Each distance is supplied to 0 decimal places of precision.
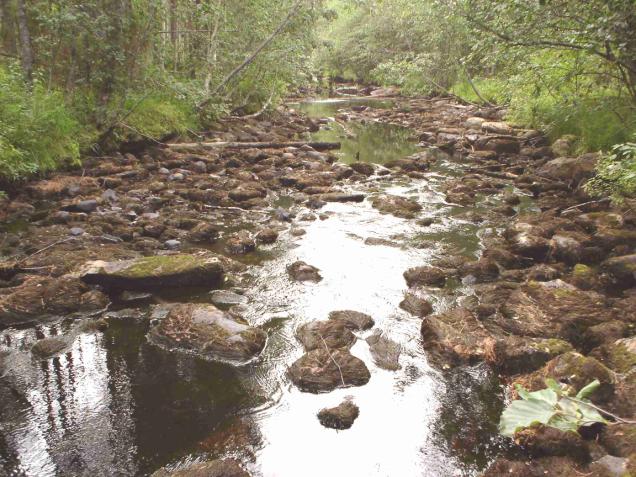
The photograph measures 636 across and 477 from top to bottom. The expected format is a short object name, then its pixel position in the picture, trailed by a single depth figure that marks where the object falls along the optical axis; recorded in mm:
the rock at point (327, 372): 4090
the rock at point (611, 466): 2705
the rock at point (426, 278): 6141
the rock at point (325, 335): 4602
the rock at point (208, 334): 4496
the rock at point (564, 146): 12258
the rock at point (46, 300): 4895
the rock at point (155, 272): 5559
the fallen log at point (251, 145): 13289
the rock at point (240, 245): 7141
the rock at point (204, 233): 7469
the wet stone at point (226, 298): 5570
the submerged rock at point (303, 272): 6293
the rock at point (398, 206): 9150
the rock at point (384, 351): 4449
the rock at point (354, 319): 5078
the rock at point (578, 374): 3486
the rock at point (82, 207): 8102
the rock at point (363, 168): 12672
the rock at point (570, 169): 9906
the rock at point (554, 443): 3065
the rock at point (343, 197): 10094
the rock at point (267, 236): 7547
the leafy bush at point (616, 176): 5758
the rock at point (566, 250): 6477
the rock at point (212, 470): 2934
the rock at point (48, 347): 4371
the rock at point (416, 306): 5391
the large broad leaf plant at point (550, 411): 2752
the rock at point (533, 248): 6746
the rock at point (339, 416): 3678
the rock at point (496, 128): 16172
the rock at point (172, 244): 6986
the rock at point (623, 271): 5633
